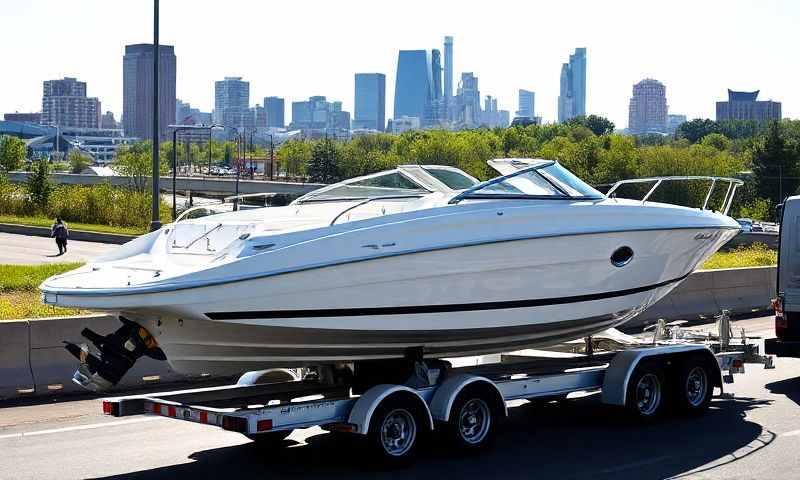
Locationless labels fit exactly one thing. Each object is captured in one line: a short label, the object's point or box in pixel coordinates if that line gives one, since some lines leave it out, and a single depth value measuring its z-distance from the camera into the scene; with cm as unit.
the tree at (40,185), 6069
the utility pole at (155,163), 2408
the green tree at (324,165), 10588
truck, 1431
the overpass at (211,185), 9464
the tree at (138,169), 7600
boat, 963
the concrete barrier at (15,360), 1327
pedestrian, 3916
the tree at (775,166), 8662
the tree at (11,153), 9638
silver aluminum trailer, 973
